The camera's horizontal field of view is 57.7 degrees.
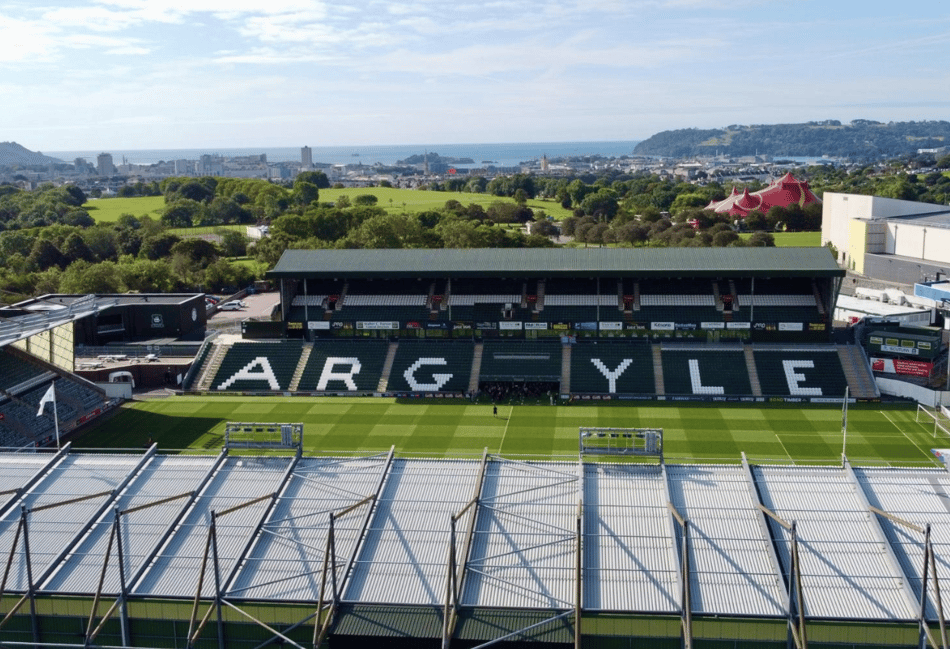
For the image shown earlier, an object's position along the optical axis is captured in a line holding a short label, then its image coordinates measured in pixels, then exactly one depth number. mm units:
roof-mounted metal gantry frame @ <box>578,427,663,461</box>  32969
